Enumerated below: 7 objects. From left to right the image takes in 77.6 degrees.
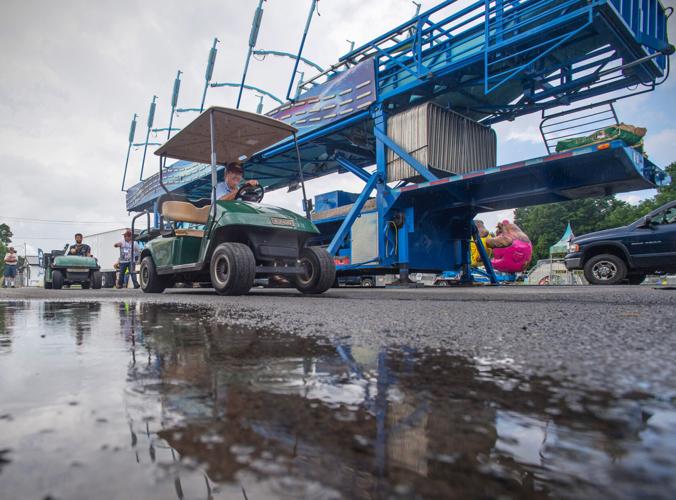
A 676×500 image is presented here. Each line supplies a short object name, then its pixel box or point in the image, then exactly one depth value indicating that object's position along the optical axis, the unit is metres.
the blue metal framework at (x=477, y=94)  6.72
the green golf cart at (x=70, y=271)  10.89
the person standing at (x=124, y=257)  12.73
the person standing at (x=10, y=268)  15.64
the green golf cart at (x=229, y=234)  4.43
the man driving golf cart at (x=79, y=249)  11.80
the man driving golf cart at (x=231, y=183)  5.31
